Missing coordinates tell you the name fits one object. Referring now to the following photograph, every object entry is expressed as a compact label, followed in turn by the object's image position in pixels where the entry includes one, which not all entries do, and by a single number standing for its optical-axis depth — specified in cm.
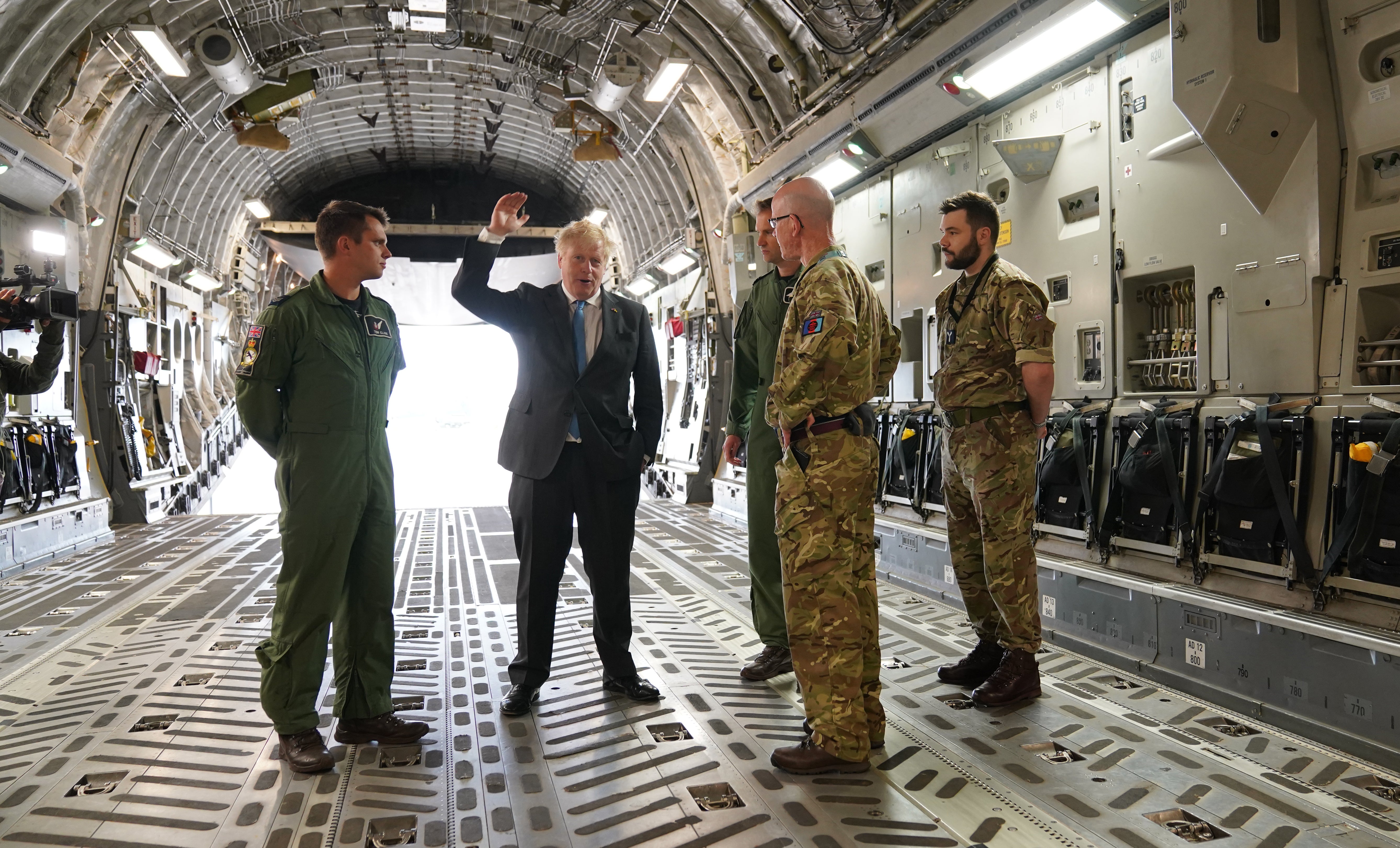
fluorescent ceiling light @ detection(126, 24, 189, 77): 786
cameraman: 512
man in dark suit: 353
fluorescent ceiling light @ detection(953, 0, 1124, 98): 452
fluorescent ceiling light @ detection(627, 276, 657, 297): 1496
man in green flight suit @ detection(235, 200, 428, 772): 297
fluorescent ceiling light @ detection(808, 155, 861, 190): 744
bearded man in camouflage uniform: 357
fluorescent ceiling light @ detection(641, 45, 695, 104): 869
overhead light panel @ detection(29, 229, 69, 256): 820
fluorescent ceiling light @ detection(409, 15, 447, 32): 905
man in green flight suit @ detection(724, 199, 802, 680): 391
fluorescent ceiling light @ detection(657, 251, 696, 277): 1231
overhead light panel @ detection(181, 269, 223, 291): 1313
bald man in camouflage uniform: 285
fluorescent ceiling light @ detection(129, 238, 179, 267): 1062
